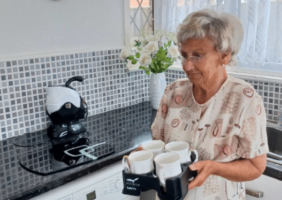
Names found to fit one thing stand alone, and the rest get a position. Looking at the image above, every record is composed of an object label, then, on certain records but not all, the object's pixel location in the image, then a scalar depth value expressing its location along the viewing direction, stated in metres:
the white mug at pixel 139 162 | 0.87
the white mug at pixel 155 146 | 0.95
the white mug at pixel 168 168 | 0.83
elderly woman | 0.99
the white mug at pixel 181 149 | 0.90
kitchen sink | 1.62
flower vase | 2.02
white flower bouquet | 1.91
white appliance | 1.23
